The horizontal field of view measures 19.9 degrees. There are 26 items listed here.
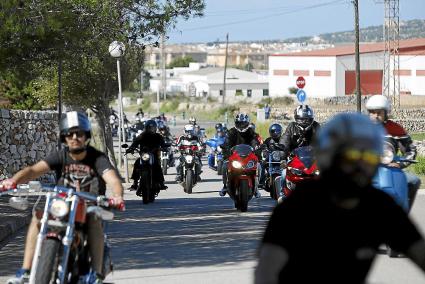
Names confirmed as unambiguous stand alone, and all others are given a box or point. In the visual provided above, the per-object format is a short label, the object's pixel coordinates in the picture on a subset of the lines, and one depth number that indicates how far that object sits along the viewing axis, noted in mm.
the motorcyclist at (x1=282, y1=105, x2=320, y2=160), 17531
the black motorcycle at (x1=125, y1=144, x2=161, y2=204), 23266
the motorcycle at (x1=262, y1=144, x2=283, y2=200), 22094
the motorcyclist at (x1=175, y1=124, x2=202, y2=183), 27169
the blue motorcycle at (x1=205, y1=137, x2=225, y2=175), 31097
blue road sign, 40734
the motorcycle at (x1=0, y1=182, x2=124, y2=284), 8320
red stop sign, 43969
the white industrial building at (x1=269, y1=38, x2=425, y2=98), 108812
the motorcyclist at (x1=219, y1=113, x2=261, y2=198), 21359
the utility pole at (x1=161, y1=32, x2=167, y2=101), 126712
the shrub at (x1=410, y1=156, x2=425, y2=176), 32438
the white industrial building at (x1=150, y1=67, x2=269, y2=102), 163500
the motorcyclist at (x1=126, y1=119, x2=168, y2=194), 23984
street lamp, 26500
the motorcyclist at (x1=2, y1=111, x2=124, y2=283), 8797
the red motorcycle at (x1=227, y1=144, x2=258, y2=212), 19766
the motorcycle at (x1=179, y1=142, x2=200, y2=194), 26562
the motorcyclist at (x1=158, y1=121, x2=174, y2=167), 36356
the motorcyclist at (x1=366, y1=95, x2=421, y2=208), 12438
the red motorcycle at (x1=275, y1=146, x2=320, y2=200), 15961
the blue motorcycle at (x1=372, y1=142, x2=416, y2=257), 12664
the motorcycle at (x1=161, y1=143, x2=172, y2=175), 36594
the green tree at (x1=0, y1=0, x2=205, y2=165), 16797
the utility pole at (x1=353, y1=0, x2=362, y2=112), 48969
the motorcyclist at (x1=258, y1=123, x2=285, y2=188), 23047
